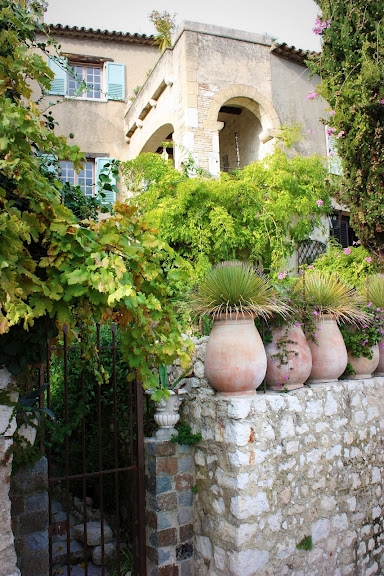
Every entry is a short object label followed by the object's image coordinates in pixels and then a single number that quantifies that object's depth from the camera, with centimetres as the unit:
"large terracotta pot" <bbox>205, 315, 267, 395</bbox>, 386
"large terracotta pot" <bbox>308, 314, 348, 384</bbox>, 451
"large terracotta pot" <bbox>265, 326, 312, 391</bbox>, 419
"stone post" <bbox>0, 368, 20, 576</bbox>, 239
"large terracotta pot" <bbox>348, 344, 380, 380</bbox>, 496
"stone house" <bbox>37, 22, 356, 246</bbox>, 898
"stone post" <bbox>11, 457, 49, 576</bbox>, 324
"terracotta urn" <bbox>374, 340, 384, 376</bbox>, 529
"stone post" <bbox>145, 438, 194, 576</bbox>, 403
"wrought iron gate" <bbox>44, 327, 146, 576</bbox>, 397
